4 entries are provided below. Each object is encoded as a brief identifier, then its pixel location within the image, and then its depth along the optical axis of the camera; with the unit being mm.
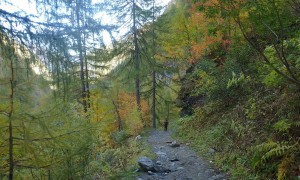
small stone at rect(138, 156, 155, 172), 7145
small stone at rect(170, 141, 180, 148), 10375
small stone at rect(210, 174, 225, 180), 5815
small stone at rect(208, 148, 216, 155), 7667
